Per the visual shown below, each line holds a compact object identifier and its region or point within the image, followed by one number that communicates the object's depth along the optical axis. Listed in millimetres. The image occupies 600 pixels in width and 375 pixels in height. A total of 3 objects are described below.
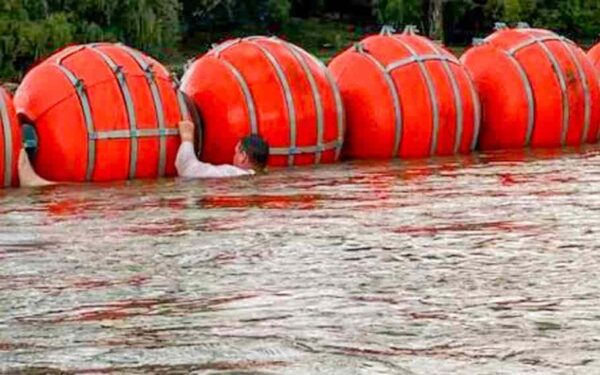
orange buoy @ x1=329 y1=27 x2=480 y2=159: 13469
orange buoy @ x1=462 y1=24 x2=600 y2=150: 14547
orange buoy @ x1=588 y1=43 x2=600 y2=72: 17266
